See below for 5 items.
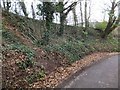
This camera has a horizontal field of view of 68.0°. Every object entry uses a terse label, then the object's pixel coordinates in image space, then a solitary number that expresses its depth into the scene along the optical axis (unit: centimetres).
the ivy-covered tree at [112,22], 1140
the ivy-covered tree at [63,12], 837
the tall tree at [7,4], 730
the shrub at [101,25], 1309
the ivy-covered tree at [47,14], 676
